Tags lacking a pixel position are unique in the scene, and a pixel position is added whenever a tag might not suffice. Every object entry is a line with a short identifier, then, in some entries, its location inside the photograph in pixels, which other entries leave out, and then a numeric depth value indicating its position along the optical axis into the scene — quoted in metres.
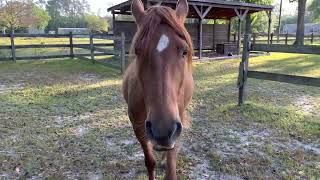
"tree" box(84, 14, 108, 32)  52.94
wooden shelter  12.90
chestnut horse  1.55
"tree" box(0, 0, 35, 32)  24.42
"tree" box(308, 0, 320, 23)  38.94
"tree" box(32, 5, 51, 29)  43.14
